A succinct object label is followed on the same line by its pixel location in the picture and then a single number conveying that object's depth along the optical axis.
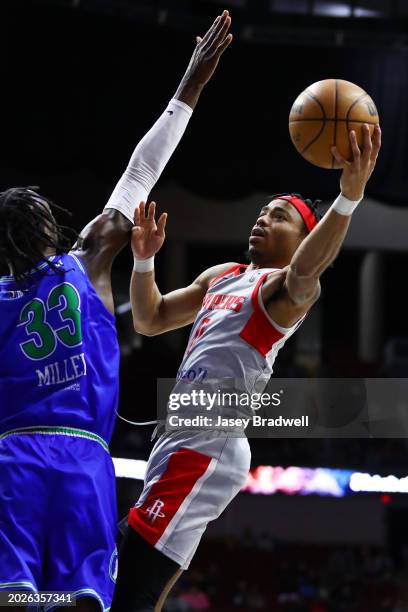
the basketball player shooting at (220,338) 6.41
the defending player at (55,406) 5.05
